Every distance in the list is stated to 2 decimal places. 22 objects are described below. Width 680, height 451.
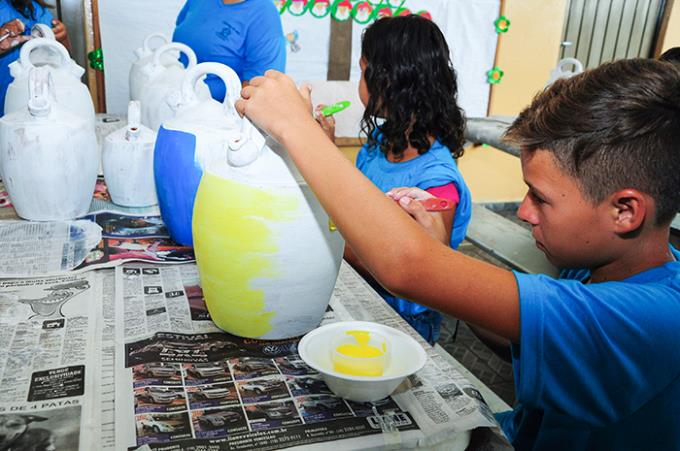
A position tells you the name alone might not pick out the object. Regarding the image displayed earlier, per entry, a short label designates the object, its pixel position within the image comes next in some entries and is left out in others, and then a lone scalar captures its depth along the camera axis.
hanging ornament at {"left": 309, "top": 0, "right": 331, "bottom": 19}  3.14
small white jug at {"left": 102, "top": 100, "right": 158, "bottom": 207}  1.39
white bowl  0.71
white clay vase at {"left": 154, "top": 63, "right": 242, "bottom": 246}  1.12
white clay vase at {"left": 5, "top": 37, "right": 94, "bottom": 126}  1.52
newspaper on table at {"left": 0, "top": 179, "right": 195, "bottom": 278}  1.10
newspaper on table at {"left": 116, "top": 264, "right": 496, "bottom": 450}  0.67
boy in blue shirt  0.63
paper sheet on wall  2.86
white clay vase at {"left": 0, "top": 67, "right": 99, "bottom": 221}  1.24
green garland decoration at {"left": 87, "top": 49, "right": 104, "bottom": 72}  2.80
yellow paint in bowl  0.74
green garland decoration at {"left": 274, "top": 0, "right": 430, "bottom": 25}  3.10
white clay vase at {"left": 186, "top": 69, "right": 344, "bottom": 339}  0.85
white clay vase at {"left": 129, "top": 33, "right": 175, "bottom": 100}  1.92
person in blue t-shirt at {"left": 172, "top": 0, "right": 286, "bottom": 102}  2.10
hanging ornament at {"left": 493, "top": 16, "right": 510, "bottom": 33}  3.53
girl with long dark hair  1.38
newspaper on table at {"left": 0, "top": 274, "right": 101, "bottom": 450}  0.65
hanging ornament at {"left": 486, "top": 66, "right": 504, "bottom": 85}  3.63
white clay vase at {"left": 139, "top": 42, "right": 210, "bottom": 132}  1.73
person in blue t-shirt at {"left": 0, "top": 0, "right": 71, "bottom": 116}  1.80
